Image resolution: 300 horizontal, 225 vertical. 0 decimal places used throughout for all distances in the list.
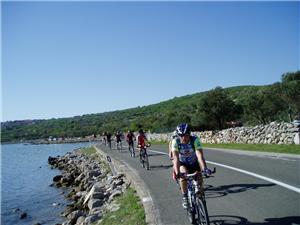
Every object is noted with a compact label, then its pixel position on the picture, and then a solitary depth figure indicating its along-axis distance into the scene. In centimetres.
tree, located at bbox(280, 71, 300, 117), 2603
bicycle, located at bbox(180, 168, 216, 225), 536
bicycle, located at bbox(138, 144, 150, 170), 1469
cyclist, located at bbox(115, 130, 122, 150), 2827
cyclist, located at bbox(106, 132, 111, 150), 3400
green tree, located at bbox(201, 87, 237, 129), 3680
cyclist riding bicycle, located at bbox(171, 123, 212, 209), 586
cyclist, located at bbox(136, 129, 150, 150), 1508
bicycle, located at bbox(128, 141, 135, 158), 2070
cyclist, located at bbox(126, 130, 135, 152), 2035
